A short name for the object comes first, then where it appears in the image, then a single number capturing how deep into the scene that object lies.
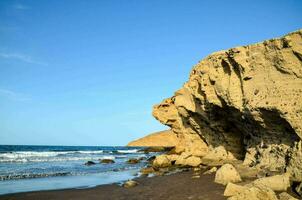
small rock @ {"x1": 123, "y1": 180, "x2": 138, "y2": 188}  15.53
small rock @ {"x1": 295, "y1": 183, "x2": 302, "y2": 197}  10.96
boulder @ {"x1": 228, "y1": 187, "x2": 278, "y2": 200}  10.07
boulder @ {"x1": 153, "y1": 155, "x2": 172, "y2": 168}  25.14
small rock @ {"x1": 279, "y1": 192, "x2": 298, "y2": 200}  10.37
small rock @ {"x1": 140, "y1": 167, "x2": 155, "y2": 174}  21.82
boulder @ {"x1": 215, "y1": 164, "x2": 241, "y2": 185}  14.29
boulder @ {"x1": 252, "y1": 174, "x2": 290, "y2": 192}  11.74
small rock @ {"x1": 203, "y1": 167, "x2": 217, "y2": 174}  18.54
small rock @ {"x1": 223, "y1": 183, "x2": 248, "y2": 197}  11.65
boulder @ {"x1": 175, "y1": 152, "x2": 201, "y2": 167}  22.88
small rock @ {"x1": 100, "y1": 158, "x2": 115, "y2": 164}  33.41
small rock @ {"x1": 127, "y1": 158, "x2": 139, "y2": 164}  32.84
